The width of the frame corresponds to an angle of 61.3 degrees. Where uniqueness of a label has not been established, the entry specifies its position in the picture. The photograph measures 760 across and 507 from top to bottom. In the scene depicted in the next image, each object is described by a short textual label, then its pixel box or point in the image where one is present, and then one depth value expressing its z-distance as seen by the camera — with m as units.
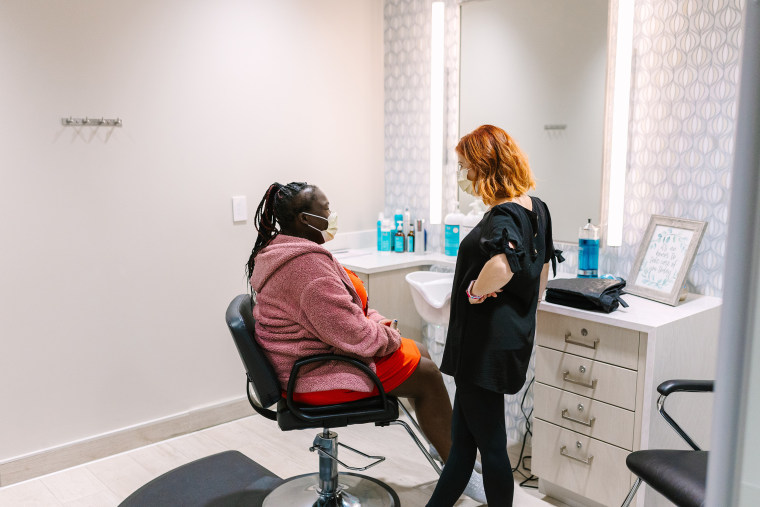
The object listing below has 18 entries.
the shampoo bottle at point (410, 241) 3.16
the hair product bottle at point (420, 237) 3.12
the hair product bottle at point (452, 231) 2.97
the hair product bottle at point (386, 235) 3.21
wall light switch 2.87
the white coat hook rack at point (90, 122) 2.39
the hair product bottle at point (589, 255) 2.37
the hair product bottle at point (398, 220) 3.18
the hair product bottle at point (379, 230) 3.22
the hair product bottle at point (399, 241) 3.16
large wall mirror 2.42
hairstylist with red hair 1.70
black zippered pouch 2.02
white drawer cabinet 1.95
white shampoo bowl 2.21
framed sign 2.10
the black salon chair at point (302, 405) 1.78
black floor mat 2.25
